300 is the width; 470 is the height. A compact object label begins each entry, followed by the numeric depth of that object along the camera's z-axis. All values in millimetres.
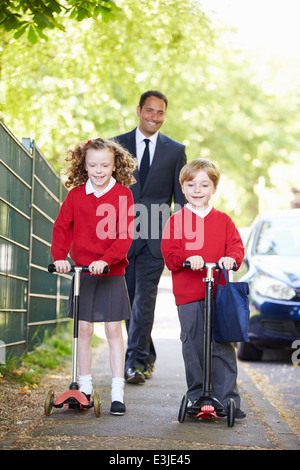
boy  5336
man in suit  6887
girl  5340
